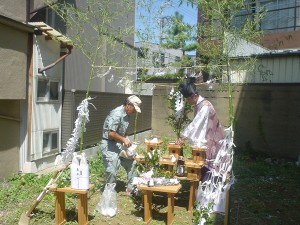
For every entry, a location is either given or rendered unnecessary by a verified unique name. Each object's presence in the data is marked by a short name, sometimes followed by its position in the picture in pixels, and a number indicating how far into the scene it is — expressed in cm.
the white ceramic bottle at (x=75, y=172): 465
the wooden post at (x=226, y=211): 427
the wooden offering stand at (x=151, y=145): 673
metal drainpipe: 722
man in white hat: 563
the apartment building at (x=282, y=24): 1297
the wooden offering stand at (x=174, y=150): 637
